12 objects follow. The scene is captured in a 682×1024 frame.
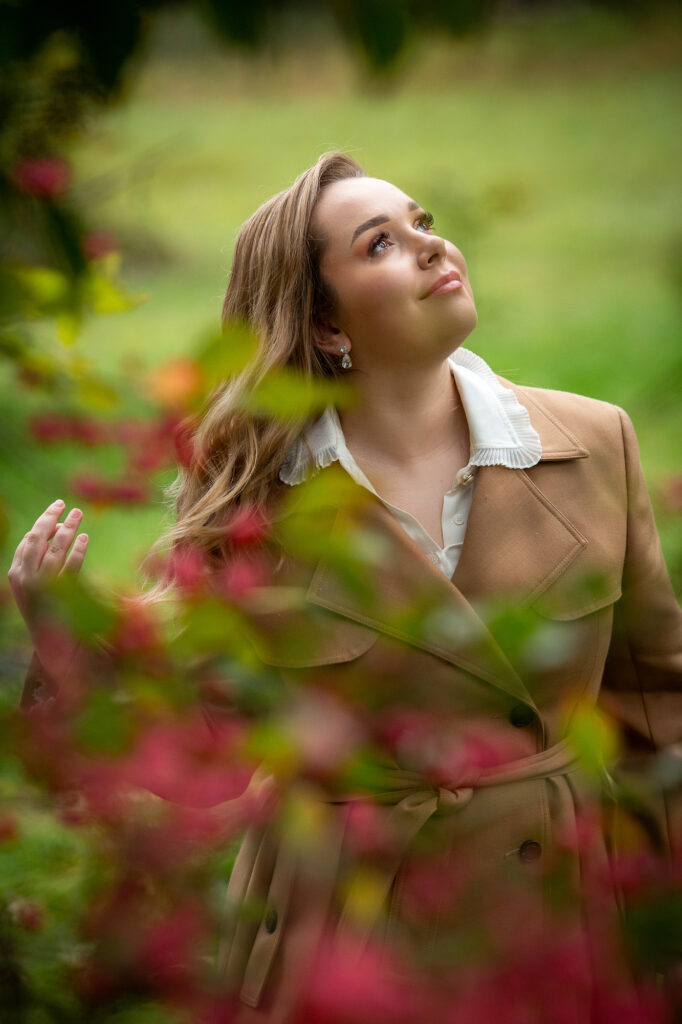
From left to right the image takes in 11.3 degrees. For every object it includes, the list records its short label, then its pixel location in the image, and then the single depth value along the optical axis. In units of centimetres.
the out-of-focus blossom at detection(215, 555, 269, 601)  313
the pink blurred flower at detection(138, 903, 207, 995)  324
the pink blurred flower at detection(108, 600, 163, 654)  224
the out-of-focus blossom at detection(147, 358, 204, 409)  196
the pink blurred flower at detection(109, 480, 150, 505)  372
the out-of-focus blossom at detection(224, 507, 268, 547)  342
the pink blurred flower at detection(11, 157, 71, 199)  202
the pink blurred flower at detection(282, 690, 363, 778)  273
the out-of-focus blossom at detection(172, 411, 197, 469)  326
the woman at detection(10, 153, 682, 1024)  361
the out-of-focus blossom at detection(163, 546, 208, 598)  313
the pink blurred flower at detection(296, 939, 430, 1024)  239
